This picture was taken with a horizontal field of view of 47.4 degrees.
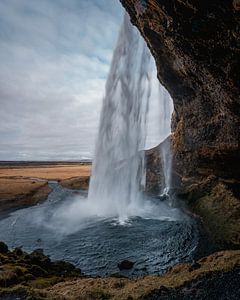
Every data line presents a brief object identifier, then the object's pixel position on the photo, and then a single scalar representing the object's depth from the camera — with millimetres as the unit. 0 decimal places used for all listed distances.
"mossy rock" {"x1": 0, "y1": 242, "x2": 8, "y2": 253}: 19083
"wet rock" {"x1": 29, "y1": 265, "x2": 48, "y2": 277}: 15178
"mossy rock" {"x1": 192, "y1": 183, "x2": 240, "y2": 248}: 20547
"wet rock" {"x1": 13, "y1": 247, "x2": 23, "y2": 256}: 18544
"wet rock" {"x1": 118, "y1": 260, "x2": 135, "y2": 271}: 17312
